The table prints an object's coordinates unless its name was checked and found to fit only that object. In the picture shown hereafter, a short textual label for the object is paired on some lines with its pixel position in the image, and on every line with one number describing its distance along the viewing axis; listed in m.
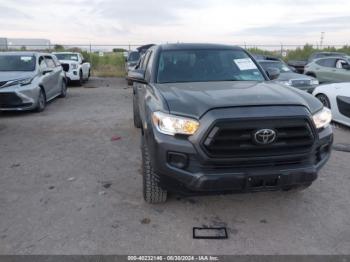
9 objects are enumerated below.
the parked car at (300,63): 19.59
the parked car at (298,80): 10.66
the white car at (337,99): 7.32
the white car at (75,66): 15.57
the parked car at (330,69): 12.14
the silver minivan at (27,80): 8.66
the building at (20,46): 28.91
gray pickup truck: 3.08
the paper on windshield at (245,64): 4.72
